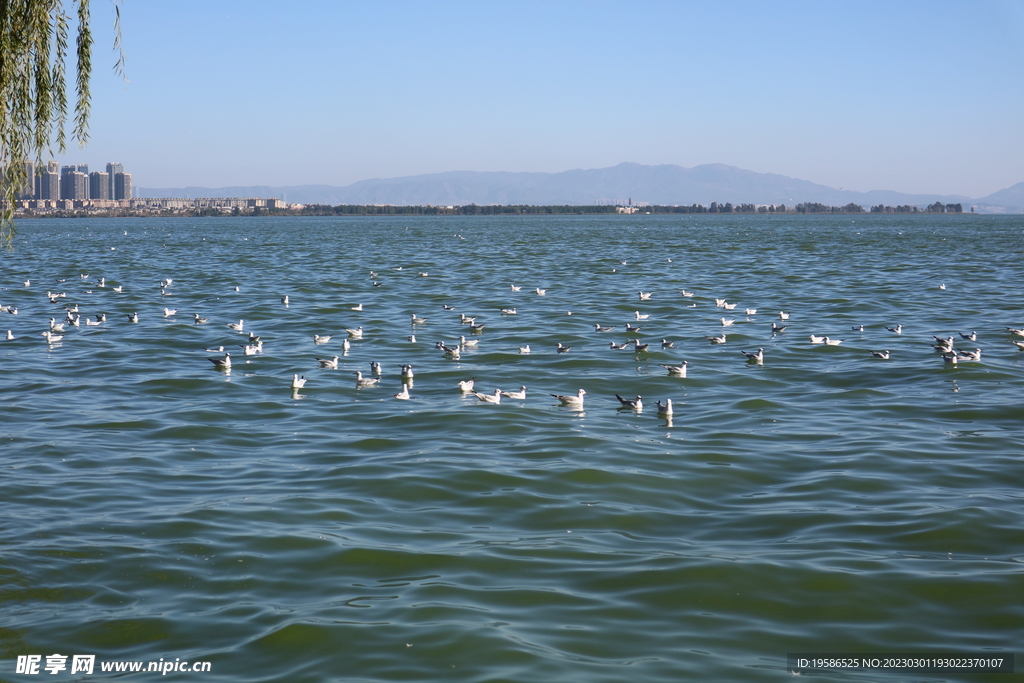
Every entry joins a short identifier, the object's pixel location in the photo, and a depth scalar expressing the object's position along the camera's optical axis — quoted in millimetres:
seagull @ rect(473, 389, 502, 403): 20719
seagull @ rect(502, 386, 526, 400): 21453
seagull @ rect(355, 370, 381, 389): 23078
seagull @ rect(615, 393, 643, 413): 20047
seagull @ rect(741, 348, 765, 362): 25641
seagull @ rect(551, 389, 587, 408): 20516
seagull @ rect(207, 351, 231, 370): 25094
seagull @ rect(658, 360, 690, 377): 23984
